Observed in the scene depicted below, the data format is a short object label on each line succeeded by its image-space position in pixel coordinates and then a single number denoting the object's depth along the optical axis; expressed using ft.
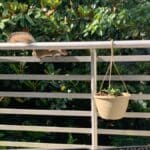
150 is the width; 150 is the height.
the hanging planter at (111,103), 13.15
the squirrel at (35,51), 14.46
